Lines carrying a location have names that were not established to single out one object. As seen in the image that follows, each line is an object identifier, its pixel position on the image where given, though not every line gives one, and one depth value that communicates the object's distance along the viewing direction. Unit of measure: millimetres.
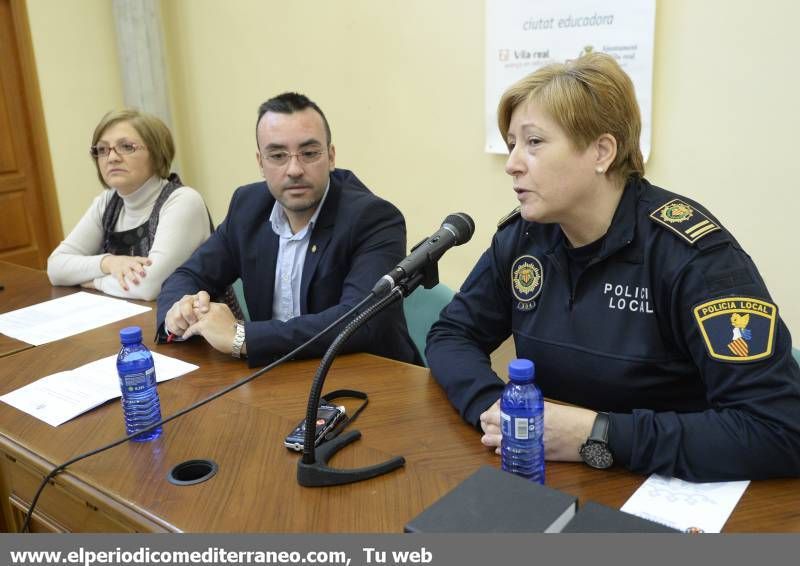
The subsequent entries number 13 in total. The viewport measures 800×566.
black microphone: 1106
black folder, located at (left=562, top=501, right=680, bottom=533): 879
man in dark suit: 1838
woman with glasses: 2404
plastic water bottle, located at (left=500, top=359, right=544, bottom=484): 1065
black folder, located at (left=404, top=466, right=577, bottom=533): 871
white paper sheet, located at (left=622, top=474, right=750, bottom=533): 1010
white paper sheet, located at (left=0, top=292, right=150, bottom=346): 2008
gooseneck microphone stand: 1075
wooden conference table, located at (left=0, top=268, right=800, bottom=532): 1068
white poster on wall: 2695
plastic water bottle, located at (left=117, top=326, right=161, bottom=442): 1321
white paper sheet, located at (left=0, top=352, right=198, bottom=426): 1479
